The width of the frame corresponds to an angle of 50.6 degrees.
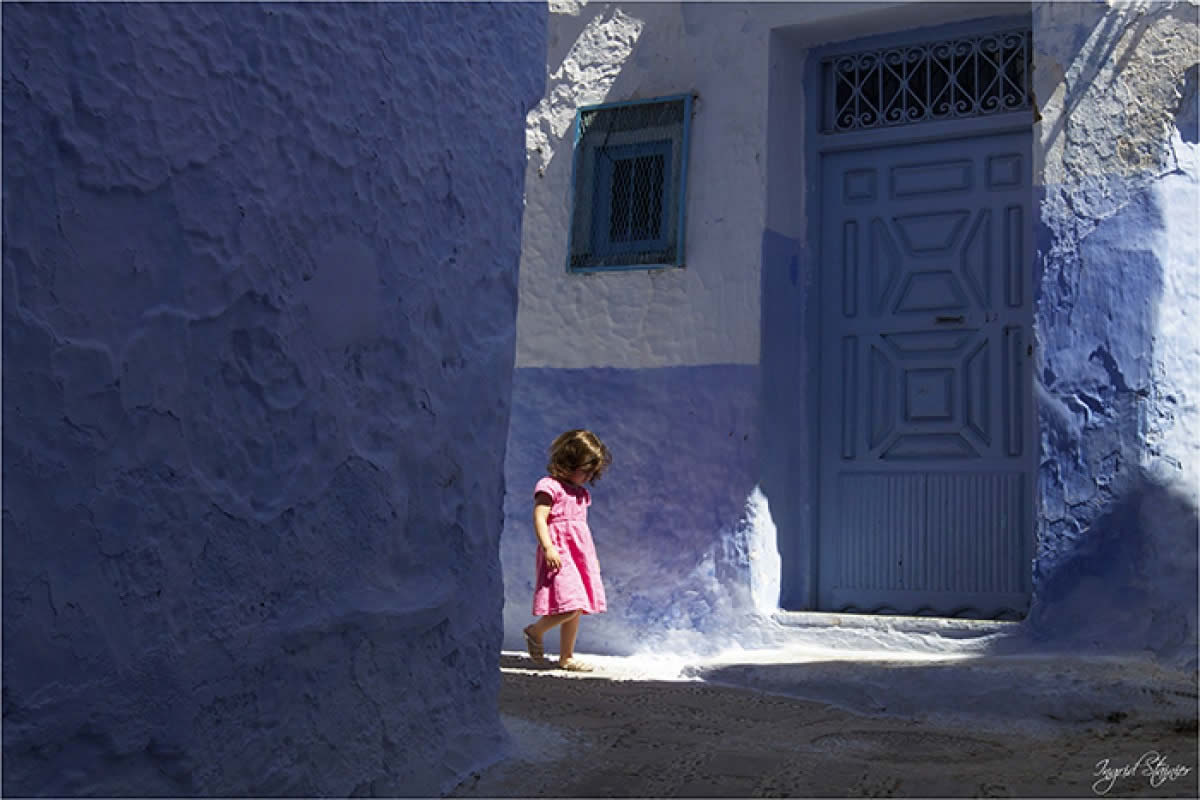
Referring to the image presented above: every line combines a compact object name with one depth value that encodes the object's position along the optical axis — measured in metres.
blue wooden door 5.80
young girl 5.79
